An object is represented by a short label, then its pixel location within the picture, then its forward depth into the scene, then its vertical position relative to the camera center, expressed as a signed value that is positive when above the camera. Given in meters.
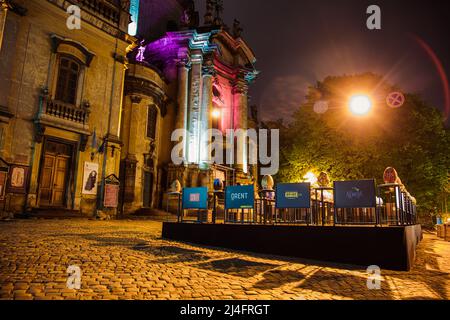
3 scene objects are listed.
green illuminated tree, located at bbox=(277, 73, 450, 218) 25.03 +6.03
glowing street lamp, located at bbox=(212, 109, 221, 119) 33.28 +10.05
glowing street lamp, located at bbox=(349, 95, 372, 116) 17.14 +6.04
